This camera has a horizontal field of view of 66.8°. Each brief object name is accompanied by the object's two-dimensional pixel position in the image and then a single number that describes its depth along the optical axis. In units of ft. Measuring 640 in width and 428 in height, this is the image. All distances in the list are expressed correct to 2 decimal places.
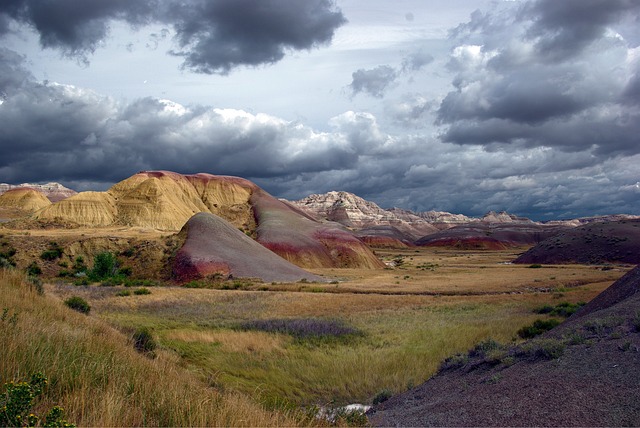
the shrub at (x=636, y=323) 38.55
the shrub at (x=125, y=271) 202.43
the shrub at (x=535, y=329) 62.49
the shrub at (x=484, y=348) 46.59
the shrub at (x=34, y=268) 185.16
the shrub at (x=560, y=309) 80.84
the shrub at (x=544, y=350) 36.88
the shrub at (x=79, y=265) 202.22
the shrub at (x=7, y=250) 190.02
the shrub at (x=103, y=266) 187.32
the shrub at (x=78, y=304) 67.26
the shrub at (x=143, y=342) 45.50
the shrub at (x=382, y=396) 42.65
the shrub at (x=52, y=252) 201.77
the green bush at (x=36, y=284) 53.50
